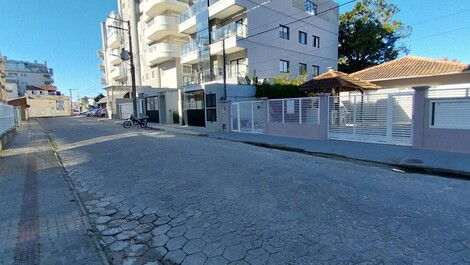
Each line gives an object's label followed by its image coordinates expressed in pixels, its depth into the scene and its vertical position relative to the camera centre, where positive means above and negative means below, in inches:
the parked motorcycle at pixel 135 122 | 884.5 -40.3
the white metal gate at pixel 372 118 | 367.9 -19.9
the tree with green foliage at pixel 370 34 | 1217.4 +346.6
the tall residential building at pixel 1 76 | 1185.2 +206.2
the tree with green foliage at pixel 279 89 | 741.9 +54.1
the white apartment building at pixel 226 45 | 828.0 +241.7
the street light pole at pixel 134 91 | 978.1 +74.1
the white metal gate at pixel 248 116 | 580.7 -19.7
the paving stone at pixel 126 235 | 143.9 -70.7
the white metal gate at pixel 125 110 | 1318.9 +3.5
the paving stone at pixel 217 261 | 116.5 -69.4
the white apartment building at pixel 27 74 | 3243.1 +527.5
